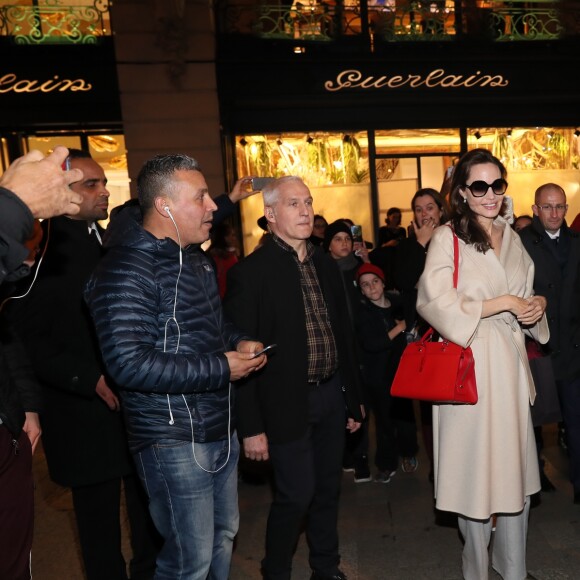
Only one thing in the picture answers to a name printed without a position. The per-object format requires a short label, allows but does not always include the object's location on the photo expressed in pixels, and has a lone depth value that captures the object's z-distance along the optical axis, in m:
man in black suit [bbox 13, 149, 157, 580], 2.89
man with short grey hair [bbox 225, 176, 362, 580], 3.16
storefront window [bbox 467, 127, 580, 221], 12.18
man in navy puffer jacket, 2.27
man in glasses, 4.32
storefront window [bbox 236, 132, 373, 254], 11.45
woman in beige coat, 3.01
